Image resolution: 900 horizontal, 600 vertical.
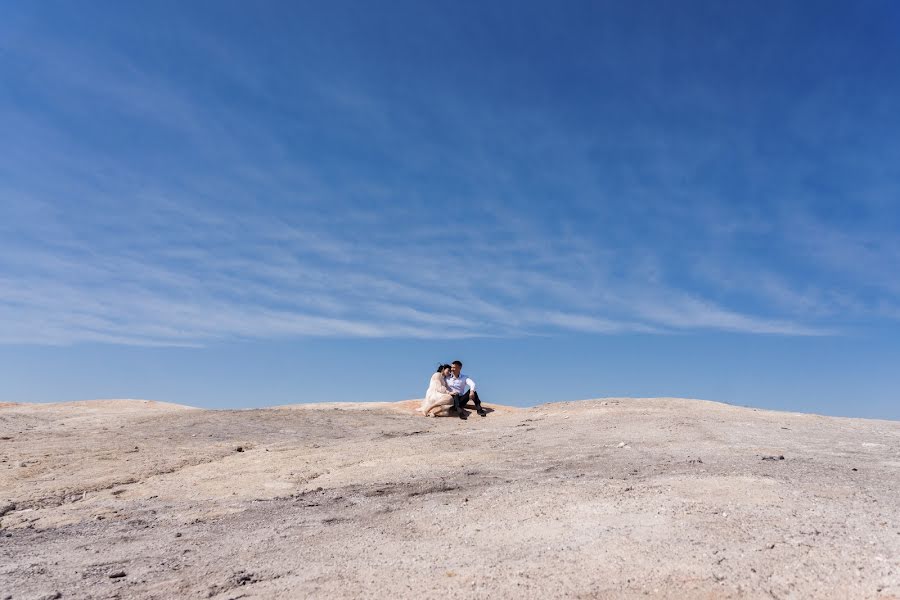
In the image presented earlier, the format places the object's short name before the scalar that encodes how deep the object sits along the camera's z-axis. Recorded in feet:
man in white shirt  61.05
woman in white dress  59.16
